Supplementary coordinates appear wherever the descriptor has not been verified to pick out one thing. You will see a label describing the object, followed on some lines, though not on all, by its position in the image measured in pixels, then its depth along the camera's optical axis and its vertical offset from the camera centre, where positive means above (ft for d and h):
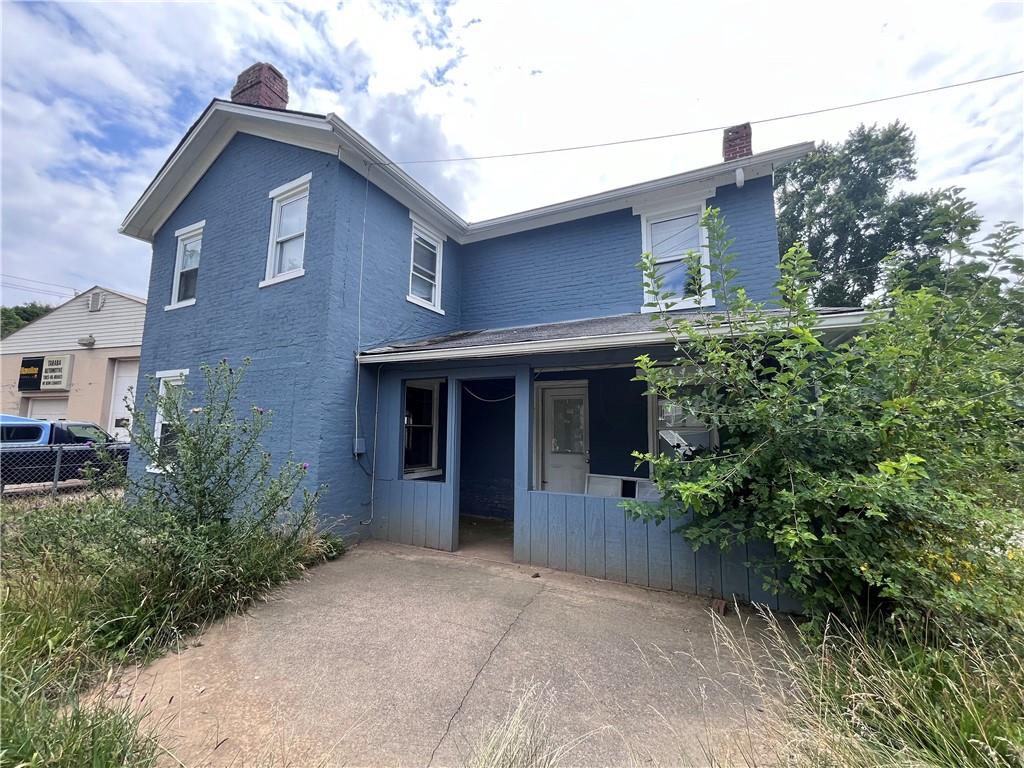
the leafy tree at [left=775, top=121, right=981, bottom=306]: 60.03 +35.09
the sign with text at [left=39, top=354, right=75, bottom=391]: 48.60 +5.78
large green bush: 8.88 -0.38
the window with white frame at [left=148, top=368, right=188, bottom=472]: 13.10 -0.89
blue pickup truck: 27.84 -2.10
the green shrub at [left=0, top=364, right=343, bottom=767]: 6.56 -4.52
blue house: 17.28 +6.26
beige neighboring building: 45.88 +7.27
